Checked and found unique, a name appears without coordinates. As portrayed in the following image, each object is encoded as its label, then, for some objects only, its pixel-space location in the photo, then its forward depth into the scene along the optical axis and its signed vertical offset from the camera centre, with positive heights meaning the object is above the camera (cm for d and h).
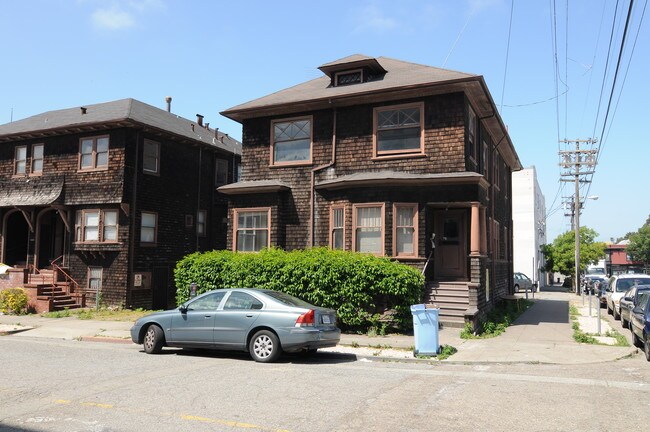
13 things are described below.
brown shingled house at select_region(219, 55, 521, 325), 1653 +309
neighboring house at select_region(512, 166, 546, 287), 5377 +462
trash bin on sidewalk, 1136 -136
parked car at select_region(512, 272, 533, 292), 3809 -99
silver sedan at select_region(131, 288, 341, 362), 1034 -123
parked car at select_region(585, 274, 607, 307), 2659 -119
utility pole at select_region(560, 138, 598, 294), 4438 +875
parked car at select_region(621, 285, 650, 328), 1585 -98
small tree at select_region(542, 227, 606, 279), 5253 +150
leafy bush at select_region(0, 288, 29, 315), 2086 -161
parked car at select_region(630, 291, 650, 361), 1110 -118
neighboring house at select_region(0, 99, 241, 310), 2284 +254
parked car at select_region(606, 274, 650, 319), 2123 -71
